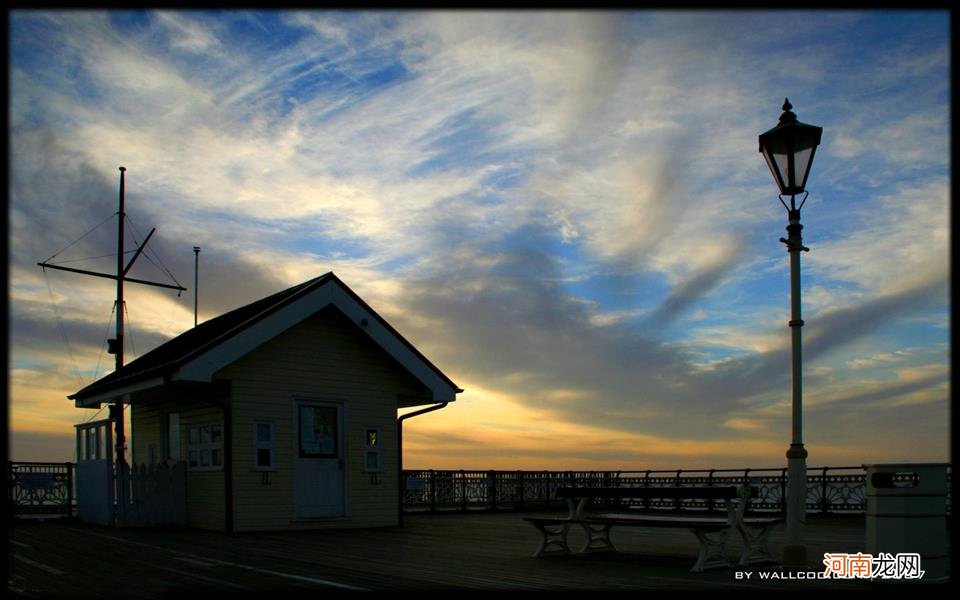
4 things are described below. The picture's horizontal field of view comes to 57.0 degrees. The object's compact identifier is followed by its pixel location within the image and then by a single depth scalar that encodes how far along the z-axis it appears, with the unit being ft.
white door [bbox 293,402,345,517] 57.67
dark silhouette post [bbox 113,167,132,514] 59.82
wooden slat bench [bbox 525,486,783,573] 32.32
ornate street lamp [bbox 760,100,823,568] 32.99
